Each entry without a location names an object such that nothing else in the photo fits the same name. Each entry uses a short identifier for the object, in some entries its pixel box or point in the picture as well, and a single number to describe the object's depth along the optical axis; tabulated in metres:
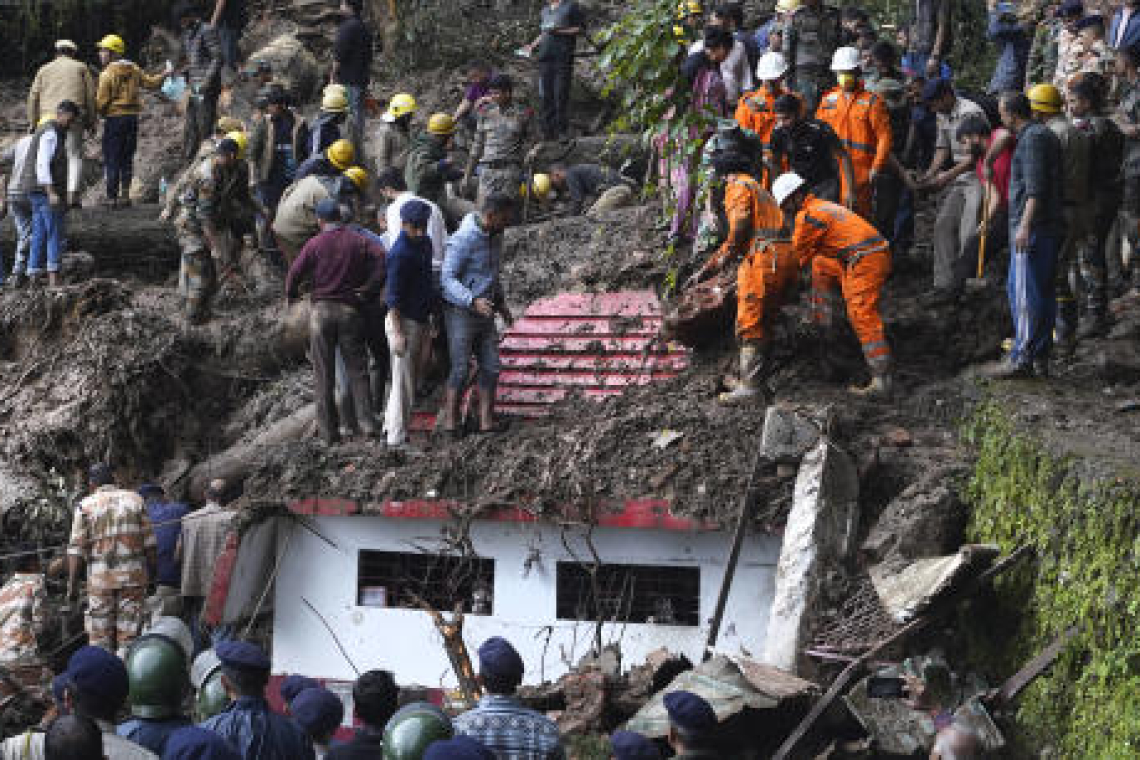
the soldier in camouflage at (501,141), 18.08
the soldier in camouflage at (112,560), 13.19
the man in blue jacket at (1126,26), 15.51
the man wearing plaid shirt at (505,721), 7.81
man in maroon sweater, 14.04
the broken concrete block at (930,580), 10.16
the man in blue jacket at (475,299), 13.71
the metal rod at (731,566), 11.68
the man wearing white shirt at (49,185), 18.38
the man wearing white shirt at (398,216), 14.54
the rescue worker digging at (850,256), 12.55
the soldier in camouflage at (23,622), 13.16
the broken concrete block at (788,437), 11.84
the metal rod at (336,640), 13.03
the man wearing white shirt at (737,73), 16.23
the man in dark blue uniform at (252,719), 7.42
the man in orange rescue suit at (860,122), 14.58
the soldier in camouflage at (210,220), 17.45
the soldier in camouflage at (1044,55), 18.16
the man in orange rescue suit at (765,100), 14.83
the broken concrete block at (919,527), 11.07
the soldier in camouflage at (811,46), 16.34
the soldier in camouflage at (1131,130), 14.01
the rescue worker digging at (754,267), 12.76
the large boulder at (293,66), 24.30
